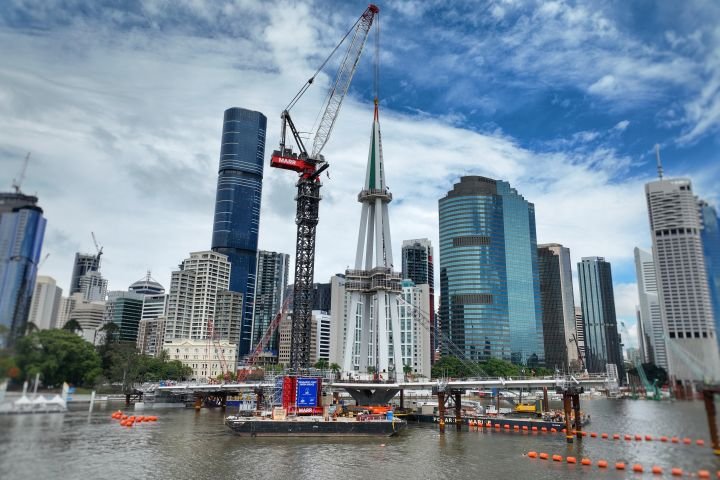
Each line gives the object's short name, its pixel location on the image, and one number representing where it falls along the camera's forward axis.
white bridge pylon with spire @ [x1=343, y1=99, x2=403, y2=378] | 108.31
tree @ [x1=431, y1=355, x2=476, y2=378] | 195.18
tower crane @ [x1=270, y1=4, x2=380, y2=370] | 95.44
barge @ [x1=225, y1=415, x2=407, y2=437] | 69.56
